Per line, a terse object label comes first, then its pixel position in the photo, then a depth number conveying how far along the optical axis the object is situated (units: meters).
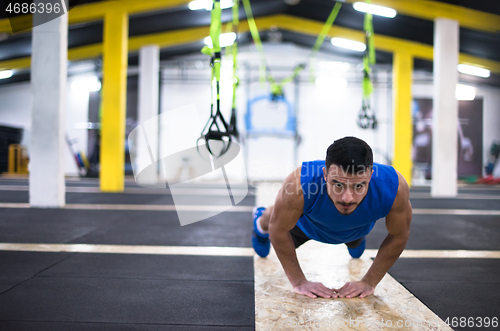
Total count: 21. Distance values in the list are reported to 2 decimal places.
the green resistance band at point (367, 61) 4.11
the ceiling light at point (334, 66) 12.50
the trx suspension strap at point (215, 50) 2.50
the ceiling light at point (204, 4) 7.71
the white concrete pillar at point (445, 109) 7.09
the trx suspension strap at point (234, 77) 4.18
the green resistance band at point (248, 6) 8.05
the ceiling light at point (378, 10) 7.95
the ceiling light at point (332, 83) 12.50
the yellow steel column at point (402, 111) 9.44
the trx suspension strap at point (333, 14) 8.23
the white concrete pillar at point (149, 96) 9.25
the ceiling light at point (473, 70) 11.71
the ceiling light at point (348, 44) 10.46
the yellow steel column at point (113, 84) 7.32
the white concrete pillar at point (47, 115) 4.86
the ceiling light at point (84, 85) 13.00
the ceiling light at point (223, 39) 9.17
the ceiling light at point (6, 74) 11.44
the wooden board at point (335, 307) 1.45
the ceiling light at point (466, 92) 13.02
